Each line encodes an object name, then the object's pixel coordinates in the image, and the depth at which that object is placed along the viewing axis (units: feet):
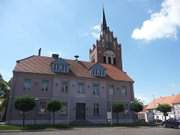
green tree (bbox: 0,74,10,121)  155.02
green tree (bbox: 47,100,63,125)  95.45
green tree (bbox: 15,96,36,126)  88.28
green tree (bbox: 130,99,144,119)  114.83
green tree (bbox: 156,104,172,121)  121.32
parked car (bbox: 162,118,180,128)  100.61
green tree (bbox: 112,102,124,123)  111.86
